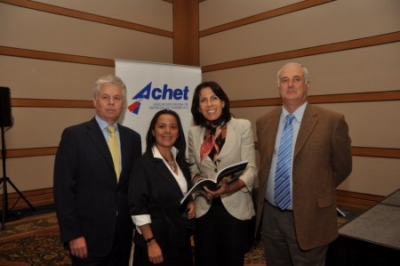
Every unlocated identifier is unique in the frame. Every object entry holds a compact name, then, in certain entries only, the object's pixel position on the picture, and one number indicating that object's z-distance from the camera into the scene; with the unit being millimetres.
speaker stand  3618
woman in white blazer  1746
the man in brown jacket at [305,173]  1608
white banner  4293
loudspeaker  3625
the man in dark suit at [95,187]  1497
